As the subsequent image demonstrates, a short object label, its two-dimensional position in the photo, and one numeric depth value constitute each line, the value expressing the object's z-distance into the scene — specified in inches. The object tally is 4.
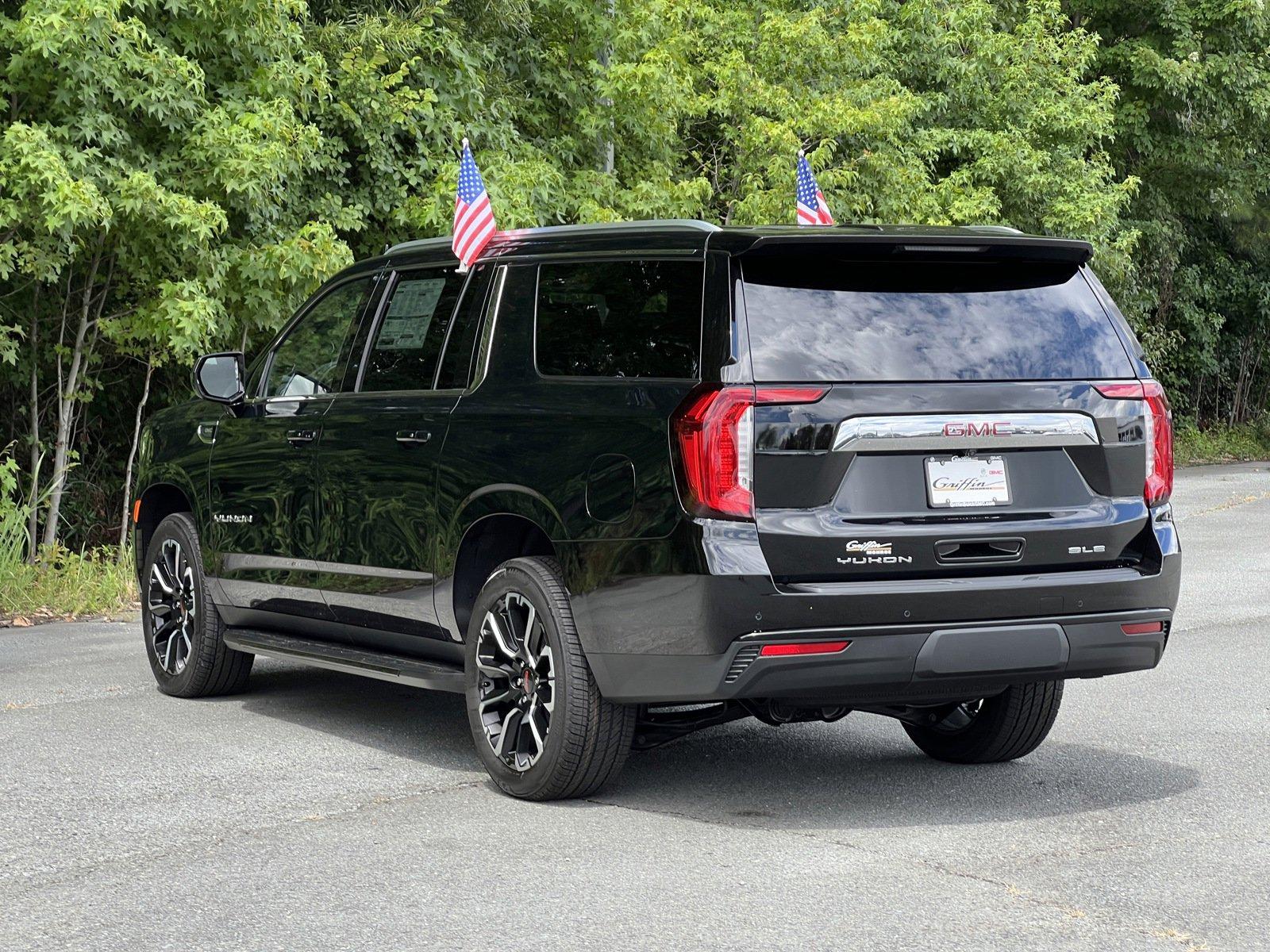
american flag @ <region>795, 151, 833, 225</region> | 582.9
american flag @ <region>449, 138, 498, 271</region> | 393.1
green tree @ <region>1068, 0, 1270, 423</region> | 1295.5
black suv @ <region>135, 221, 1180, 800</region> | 225.5
